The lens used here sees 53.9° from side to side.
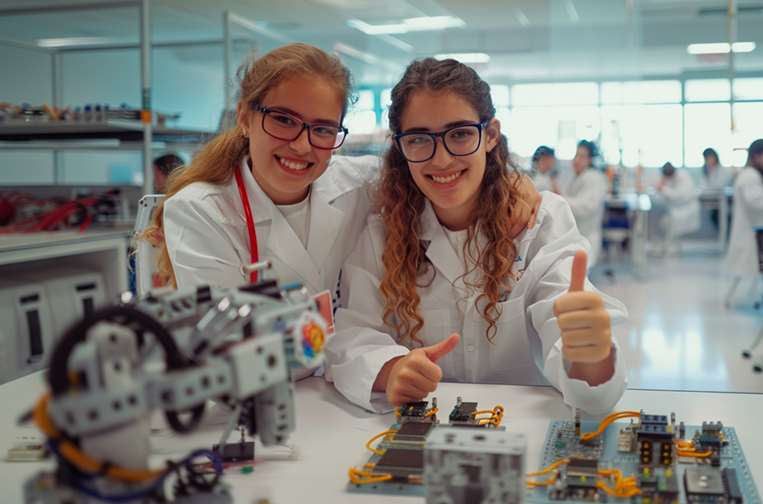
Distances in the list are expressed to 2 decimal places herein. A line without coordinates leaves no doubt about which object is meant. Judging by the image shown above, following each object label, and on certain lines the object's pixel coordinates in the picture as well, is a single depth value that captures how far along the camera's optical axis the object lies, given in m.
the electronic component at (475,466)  0.84
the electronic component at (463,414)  1.23
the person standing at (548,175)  6.14
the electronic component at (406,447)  1.02
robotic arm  0.67
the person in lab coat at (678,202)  8.48
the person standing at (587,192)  6.29
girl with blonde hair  1.52
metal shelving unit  3.56
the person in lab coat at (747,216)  5.38
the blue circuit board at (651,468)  0.95
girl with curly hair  1.51
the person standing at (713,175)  9.59
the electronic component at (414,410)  1.29
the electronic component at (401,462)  1.04
